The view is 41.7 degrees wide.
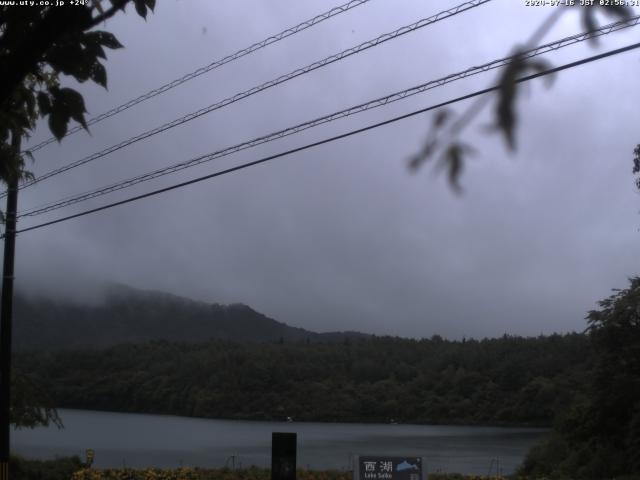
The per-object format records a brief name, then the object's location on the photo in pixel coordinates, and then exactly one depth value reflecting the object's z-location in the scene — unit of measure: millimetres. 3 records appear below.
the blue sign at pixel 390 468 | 12914
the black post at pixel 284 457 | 13344
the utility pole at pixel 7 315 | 17141
